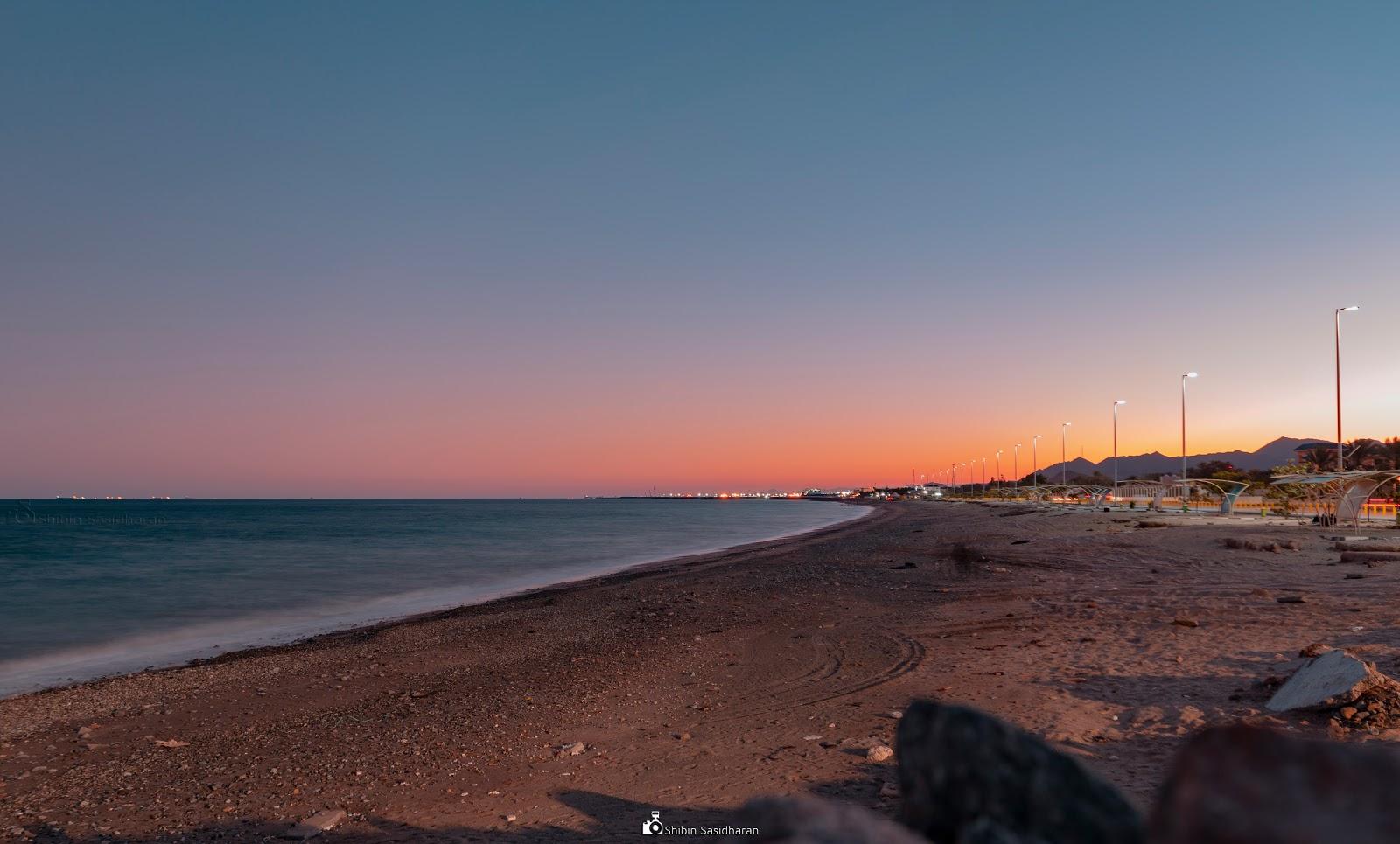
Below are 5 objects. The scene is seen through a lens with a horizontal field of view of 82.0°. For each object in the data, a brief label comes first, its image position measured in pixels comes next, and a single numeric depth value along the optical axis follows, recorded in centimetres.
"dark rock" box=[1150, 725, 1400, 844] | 173
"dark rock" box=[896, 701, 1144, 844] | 223
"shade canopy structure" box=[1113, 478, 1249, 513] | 5031
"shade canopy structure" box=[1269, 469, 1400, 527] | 3403
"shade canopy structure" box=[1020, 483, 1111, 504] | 10258
